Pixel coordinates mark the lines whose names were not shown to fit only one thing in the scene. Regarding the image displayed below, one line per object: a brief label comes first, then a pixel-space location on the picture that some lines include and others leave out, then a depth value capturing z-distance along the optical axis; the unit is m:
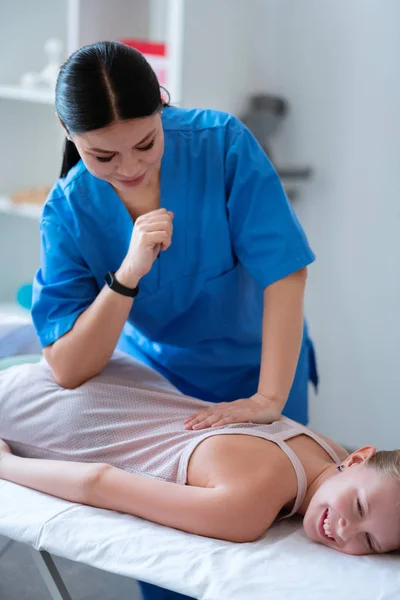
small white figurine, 2.62
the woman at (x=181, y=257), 1.42
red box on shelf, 2.39
